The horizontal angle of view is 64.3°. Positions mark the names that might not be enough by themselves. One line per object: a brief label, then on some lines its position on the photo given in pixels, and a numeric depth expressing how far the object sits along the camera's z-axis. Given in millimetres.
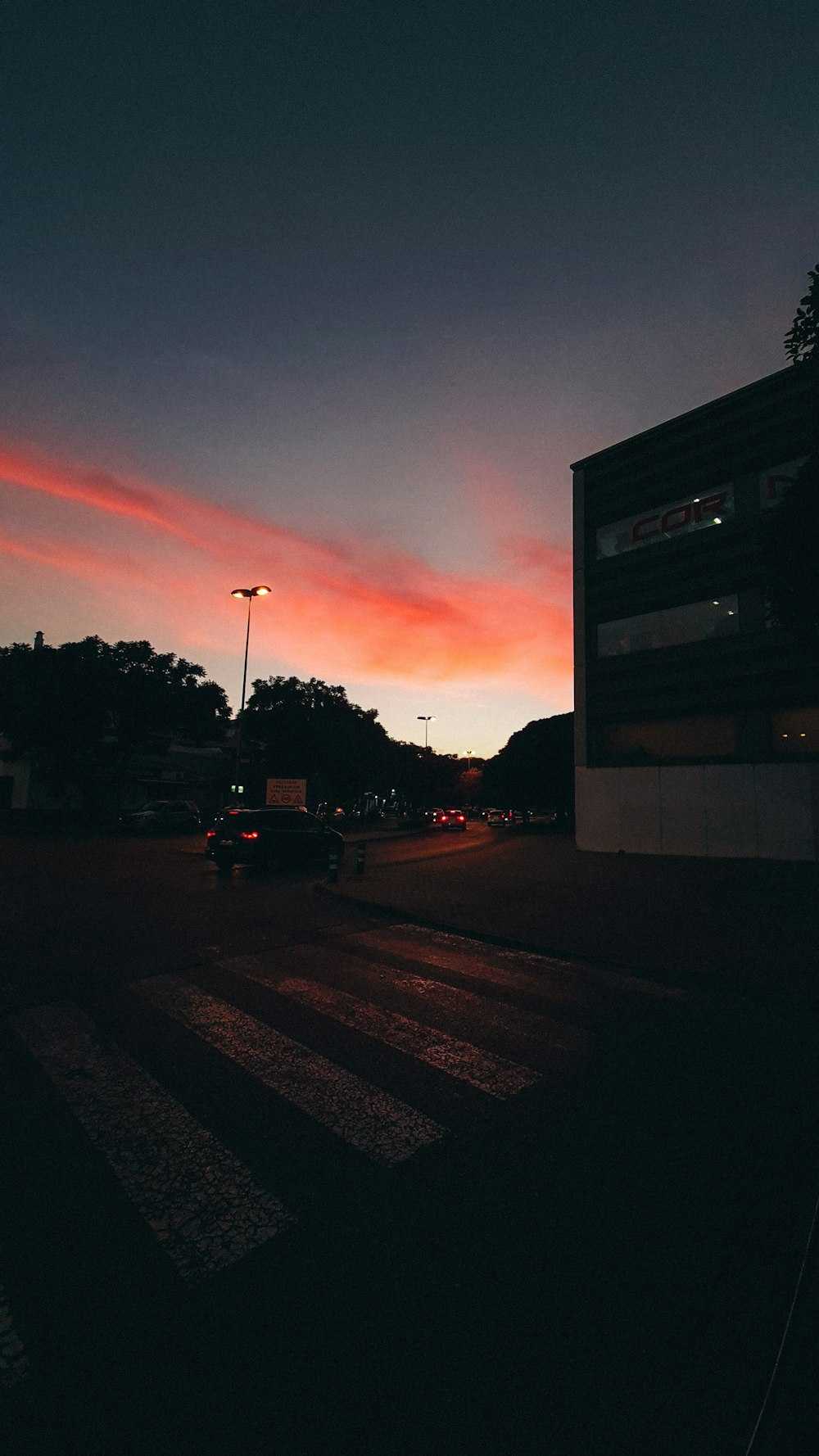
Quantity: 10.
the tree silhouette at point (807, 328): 11031
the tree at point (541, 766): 59969
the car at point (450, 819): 49812
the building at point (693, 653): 24500
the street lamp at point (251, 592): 27742
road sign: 28025
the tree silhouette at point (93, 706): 34281
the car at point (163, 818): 35562
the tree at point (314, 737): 51125
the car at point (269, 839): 18125
